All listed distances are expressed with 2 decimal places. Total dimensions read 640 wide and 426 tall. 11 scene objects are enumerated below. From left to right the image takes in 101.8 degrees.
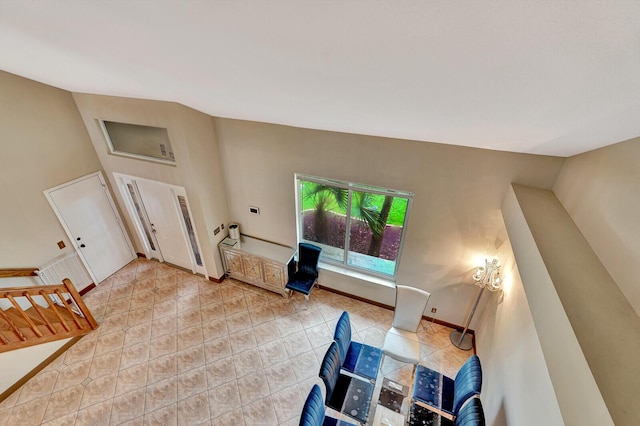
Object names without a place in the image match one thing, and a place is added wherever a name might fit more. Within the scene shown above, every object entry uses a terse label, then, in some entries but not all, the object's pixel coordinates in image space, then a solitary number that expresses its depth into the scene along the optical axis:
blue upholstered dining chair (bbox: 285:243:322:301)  4.24
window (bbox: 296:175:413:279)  3.67
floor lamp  3.11
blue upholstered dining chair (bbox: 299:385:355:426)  2.13
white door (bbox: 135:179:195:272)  4.32
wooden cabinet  4.33
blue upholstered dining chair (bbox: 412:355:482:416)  2.51
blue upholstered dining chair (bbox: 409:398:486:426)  2.16
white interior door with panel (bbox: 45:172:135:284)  4.05
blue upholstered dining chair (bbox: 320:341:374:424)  2.55
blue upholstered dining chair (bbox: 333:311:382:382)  2.93
